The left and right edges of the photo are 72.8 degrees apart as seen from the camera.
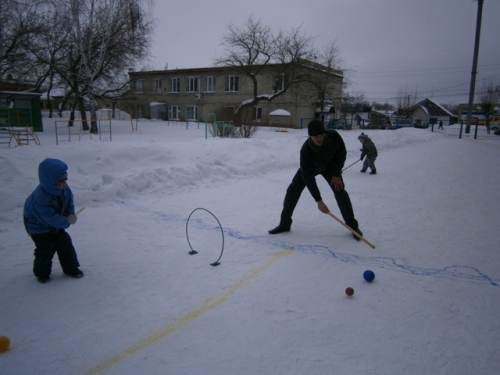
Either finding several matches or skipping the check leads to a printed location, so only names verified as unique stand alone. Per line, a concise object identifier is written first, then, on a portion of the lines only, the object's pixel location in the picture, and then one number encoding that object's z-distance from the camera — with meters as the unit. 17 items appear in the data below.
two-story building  33.43
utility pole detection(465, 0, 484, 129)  28.25
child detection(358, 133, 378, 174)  10.08
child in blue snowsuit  3.36
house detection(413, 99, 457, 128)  63.19
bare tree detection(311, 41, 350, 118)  31.28
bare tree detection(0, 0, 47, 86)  17.44
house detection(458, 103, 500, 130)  41.54
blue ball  3.55
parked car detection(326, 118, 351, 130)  33.28
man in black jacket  4.55
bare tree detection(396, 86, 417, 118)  64.81
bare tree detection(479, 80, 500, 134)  47.09
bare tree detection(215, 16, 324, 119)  29.23
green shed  21.41
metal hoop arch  3.94
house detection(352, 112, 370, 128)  40.47
